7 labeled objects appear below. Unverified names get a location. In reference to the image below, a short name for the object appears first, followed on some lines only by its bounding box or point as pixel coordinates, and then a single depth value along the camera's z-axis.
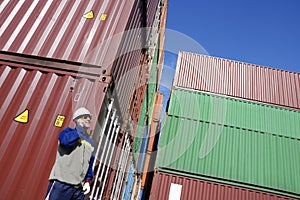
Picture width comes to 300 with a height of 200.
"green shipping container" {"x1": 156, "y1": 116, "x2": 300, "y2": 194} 9.53
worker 2.85
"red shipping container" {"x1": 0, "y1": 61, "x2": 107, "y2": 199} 3.61
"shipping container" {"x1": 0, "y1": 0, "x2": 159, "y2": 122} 4.75
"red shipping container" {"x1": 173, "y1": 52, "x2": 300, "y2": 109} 12.41
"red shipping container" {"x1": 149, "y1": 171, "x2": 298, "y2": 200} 8.95
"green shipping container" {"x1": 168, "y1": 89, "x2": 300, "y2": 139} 11.12
